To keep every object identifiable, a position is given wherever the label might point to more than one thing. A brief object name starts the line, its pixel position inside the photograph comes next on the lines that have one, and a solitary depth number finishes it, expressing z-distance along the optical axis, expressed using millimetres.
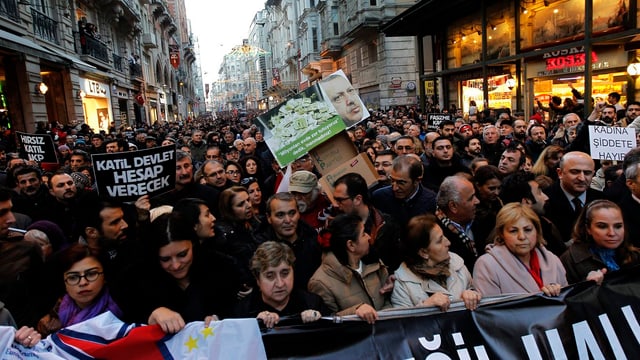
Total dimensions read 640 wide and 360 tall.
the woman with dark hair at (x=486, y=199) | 4125
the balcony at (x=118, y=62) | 29922
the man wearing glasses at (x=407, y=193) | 4676
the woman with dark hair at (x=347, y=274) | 3113
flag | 2479
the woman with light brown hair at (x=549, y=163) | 5863
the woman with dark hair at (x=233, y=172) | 6500
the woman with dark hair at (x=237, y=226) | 4117
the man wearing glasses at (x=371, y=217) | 3734
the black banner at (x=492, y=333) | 2689
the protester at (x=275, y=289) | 2873
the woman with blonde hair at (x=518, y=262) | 3094
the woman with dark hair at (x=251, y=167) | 7547
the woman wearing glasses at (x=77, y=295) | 2830
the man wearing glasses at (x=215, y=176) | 6254
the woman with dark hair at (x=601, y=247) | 3240
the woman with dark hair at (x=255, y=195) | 5532
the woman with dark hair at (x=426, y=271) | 3057
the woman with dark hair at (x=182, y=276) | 2959
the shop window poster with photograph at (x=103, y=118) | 26670
